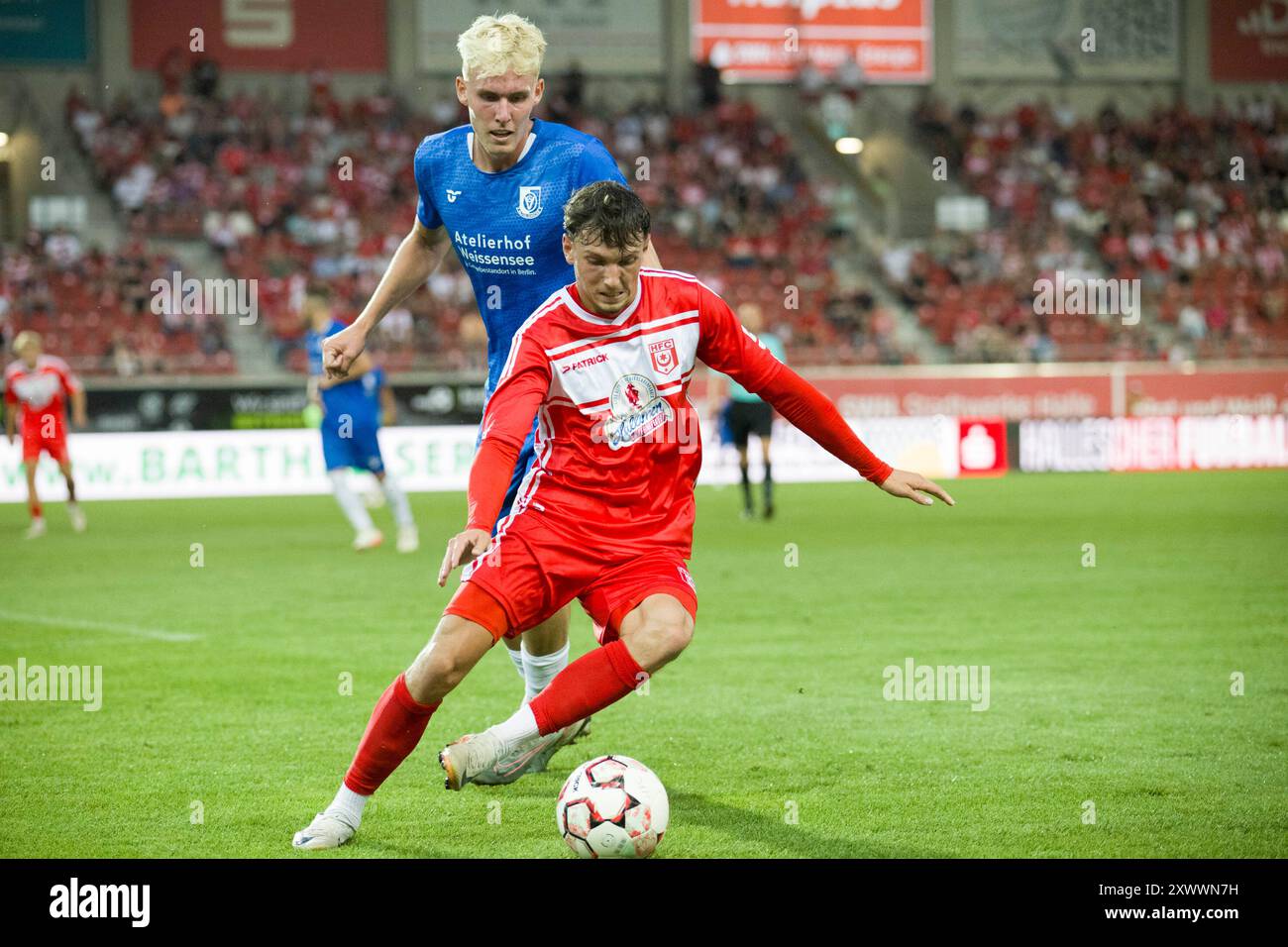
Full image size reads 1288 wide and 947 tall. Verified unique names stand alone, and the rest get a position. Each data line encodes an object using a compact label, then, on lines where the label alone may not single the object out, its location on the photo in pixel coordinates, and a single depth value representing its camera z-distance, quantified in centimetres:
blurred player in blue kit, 1388
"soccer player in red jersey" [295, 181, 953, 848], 459
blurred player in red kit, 1684
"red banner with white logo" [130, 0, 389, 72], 3091
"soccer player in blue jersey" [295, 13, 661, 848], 514
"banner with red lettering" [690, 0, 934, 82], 3453
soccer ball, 451
